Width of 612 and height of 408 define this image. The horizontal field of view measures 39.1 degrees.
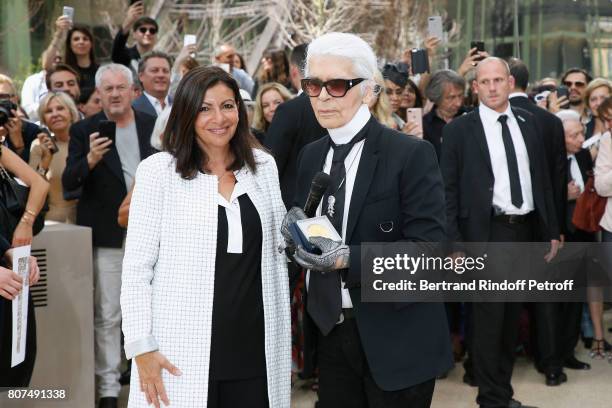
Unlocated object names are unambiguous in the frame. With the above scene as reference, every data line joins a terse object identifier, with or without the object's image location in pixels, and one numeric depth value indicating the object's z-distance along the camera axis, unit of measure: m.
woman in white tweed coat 3.03
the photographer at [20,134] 5.70
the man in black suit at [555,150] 6.12
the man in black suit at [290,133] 5.39
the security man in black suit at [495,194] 5.70
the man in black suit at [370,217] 3.02
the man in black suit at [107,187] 5.79
